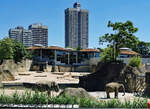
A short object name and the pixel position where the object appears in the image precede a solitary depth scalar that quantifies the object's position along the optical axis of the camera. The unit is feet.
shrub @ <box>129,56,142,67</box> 63.59
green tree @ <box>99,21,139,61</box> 63.16
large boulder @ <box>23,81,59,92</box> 37.11
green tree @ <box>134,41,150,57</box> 222.07
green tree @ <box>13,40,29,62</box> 150.10
